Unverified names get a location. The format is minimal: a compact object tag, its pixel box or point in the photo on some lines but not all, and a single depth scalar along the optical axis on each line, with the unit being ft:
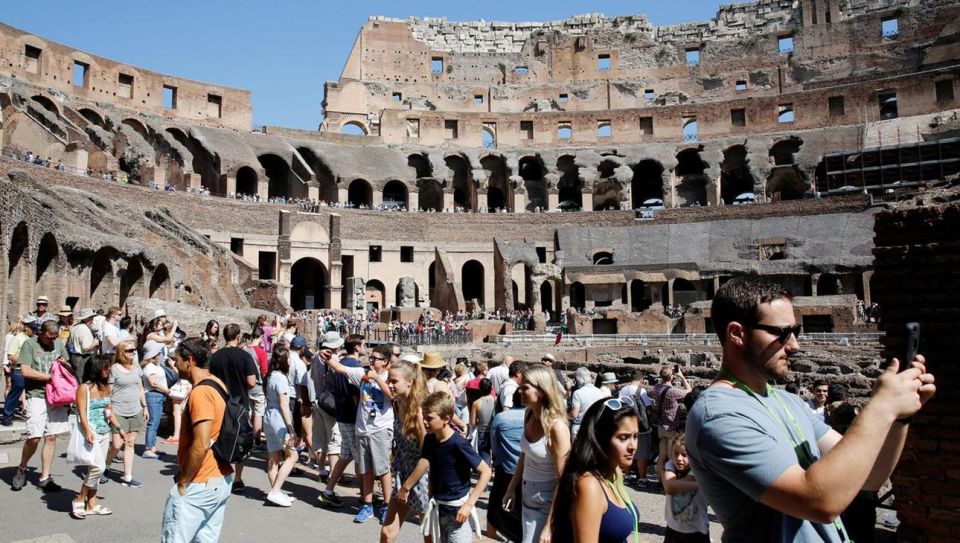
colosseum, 90.89
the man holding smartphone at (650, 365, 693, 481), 26.71
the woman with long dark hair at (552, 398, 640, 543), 9.84
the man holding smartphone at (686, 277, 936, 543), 6.58
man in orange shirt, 14.40
